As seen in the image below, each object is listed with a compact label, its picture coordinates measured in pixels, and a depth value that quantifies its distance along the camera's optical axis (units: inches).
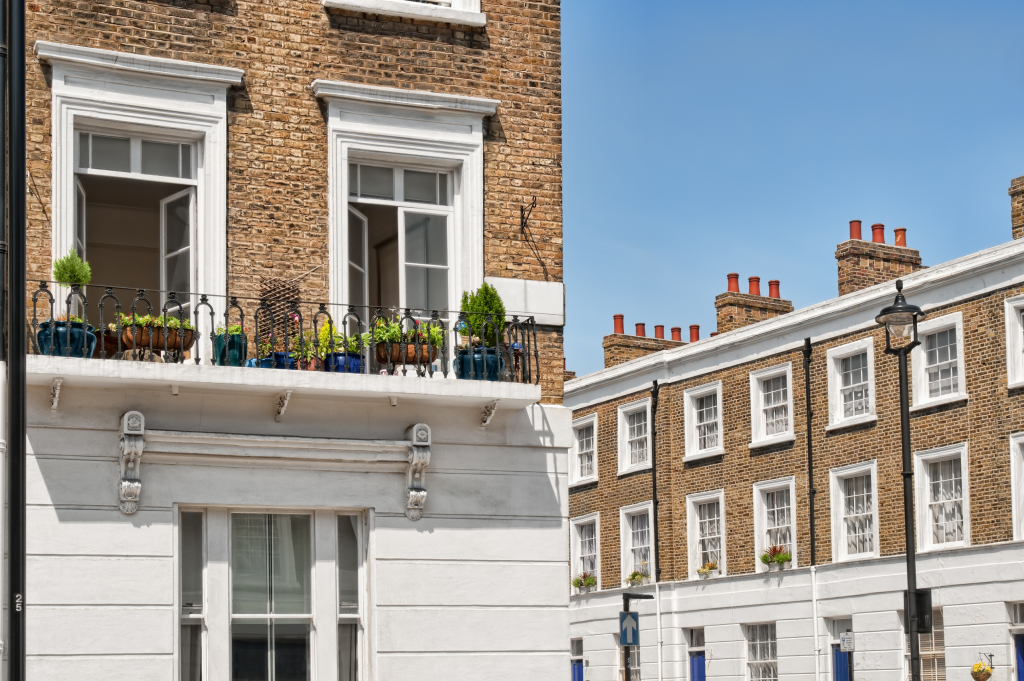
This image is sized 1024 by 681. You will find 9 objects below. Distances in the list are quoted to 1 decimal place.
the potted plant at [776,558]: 1379.2
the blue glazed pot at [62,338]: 496.7
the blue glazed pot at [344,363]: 543.5
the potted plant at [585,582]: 1615.4
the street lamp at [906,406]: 623.8
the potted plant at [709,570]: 1467.8
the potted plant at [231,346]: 528.7
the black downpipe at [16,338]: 314.7
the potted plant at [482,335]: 560.7
